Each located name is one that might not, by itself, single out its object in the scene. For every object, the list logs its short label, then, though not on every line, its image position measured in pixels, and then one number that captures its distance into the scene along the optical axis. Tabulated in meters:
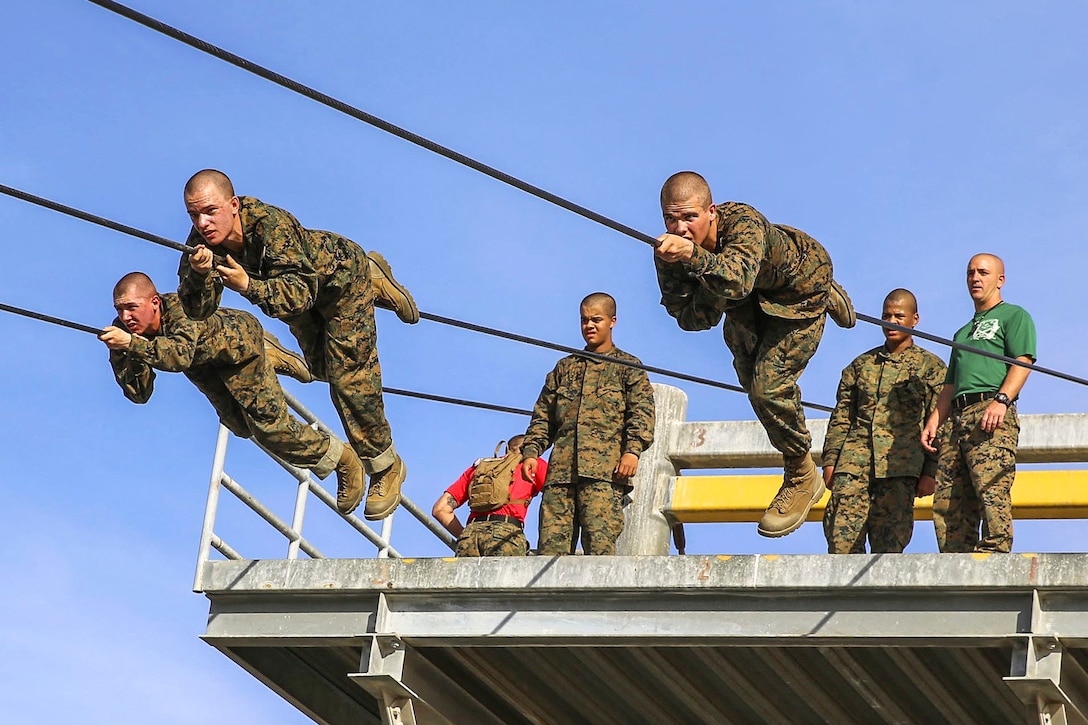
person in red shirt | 17.49
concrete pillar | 20.89
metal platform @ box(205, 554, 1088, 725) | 14.59
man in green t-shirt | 15.53
